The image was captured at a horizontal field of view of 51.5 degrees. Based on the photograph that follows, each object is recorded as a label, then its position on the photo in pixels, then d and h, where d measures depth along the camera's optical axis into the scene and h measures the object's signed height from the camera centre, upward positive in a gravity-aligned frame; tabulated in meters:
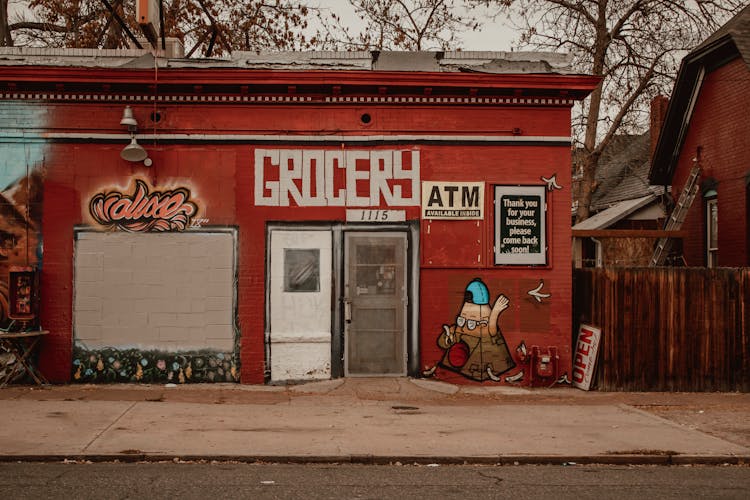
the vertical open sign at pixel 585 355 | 12.30 -1.20
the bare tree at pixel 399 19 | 27.36 +9.10
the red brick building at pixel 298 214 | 12.13 +1.02
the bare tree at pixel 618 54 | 23.27 +6.88
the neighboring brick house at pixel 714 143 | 15.30 +3.03
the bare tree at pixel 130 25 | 22.83 +7.86
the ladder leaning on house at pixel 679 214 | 16.31 +1.44
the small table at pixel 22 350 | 11.77 -1.11
